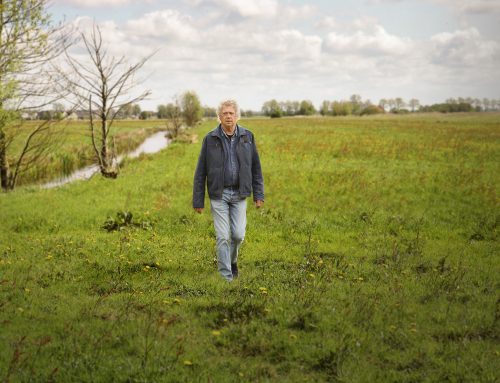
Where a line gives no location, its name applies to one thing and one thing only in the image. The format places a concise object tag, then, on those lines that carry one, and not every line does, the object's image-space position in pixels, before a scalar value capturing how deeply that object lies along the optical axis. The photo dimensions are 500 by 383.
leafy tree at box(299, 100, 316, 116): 173.50
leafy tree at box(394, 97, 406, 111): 190.40
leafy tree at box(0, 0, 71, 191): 14.47
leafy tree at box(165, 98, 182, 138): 47.00
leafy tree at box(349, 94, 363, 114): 180.48
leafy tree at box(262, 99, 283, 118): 145.00
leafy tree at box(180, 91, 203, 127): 62.56
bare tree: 19.14
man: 6.83
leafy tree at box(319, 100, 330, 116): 176.80
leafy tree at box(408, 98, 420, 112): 189.20
